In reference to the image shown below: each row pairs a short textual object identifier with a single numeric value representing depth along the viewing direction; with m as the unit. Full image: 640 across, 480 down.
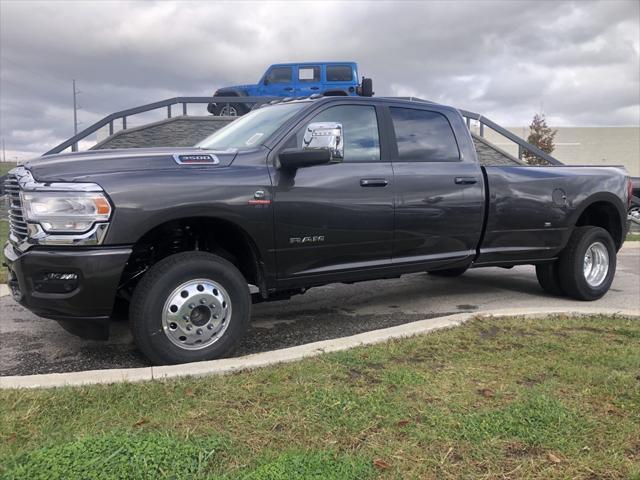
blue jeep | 18.61
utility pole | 15.60
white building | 48.94
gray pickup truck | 3.45
